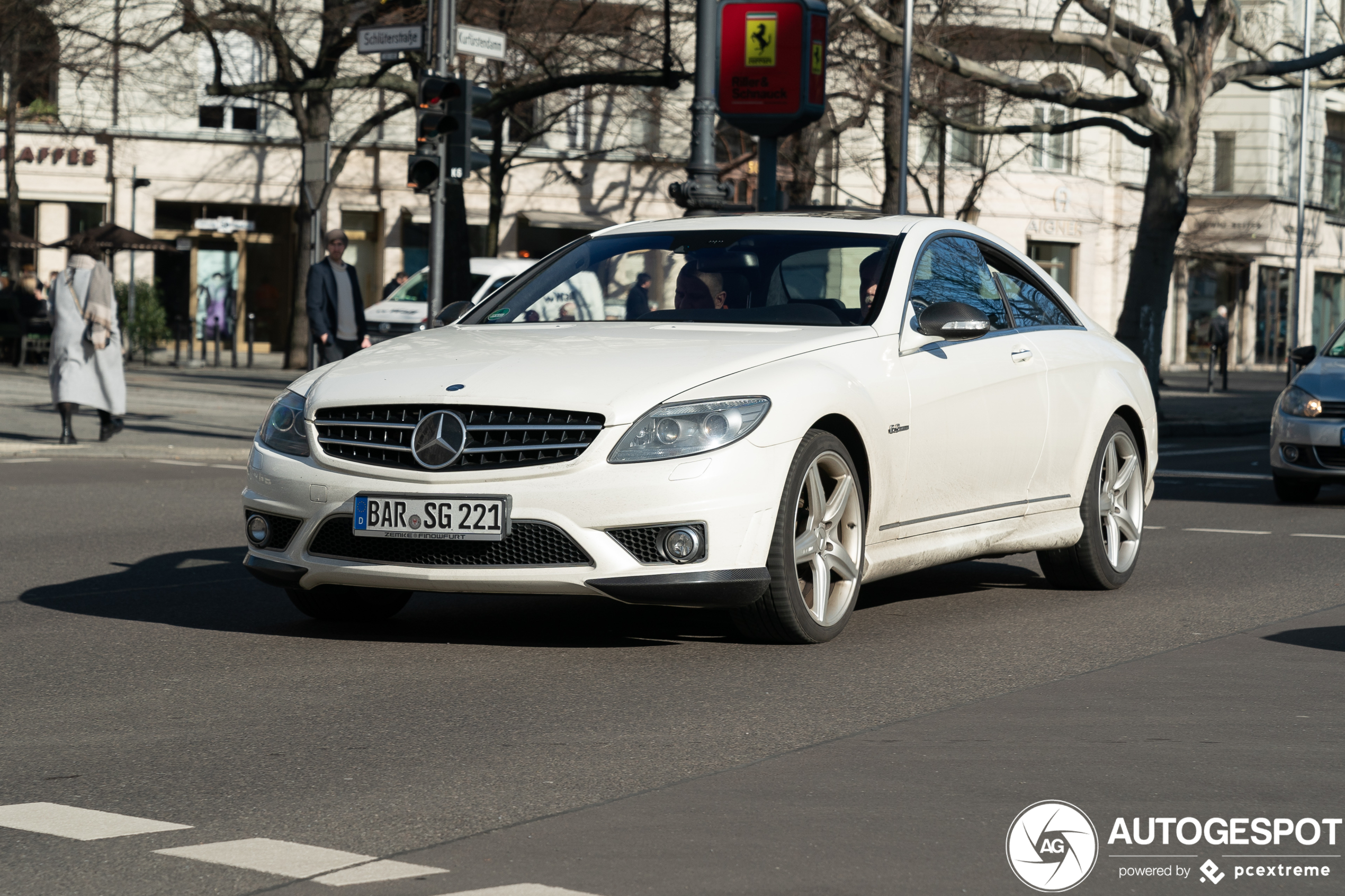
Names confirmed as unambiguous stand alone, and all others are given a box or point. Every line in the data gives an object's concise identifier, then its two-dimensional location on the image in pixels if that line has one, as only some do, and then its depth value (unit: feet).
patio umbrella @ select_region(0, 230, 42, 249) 127.03
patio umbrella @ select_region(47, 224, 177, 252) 114.52
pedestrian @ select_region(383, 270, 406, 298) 103.35
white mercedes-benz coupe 21.35
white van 92.94
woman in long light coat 55.77
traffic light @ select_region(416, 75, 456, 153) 52.75
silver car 46.21
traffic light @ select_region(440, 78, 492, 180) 52.95
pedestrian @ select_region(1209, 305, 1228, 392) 127.24
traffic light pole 53.62
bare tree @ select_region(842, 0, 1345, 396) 78.69
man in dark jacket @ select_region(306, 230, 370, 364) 53.31
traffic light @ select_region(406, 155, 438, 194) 52.49
